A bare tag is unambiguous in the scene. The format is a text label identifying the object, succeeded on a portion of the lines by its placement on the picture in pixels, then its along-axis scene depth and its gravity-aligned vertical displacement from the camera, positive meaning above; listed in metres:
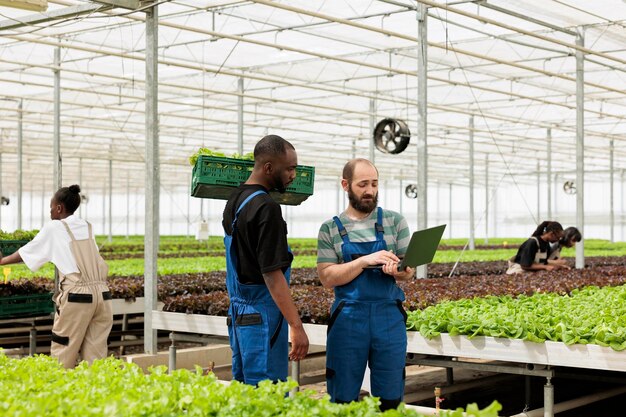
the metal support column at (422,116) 10.91 +1.11
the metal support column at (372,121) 21.94 +2.12
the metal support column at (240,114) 18.08 +1.95
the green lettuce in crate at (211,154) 5.54 +0.31
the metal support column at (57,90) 15.81 +2.08
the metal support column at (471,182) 23.69 +0.61
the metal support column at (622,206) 41.72 -0.05
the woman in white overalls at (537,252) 9.80 -0.59
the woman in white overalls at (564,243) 10.70 -0.49
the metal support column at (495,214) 46.28 -0.53
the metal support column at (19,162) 20.98 +0.97
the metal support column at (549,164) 26.61 +1.27
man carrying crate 3.75 -0.30
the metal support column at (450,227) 44.93 -1.30
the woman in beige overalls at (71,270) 5.94 -0.48
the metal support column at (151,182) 7.72 +0.18
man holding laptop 3.99 -0.48
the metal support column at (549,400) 5.30 -1.20
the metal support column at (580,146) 13.54 +0.93
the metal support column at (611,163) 28.99 +1.42
